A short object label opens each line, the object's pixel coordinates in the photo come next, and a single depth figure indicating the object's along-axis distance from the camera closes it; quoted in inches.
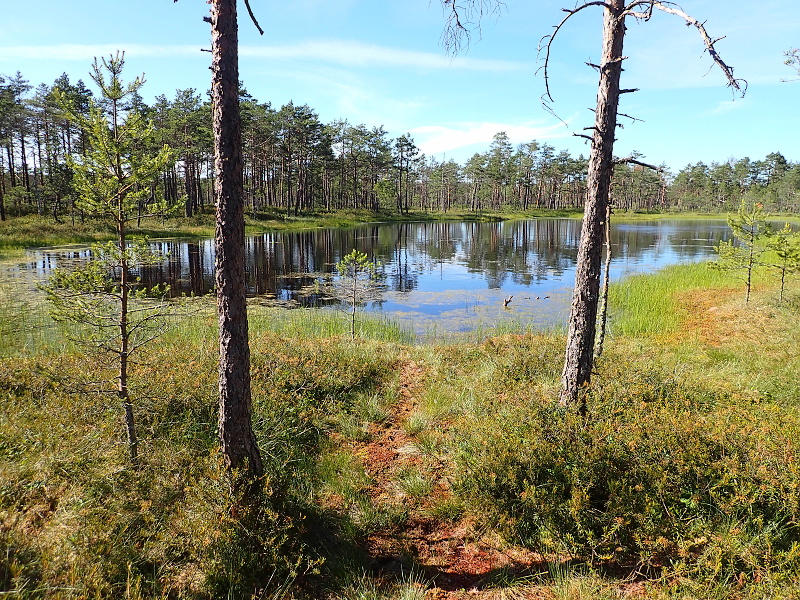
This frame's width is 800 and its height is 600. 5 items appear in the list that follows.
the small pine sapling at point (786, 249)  543.2
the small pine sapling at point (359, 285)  484.2
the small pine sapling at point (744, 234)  587.8
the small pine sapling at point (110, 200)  179.6
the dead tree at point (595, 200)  213.9
